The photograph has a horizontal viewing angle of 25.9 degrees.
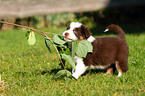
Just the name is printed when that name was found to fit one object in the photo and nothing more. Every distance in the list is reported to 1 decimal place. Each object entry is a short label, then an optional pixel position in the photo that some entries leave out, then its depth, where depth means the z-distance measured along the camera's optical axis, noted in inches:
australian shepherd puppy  217.4
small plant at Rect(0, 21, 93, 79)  186.0
